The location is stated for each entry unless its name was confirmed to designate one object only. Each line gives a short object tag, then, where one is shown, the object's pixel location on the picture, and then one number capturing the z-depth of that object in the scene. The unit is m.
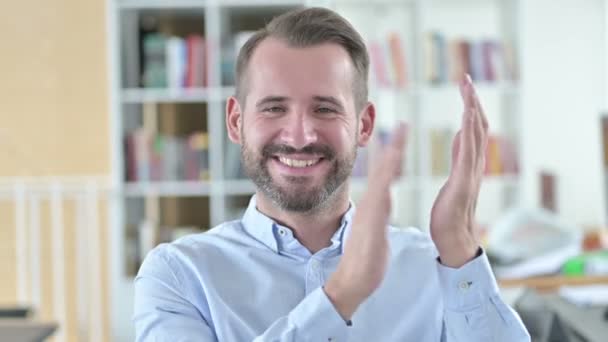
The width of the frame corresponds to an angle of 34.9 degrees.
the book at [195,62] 4.58
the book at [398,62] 4.75
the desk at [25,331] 2.45
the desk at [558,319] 2.40
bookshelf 4.57
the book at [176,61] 4.57
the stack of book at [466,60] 4.80
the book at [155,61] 4.58
